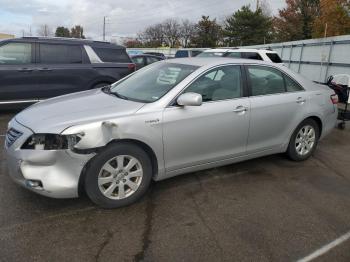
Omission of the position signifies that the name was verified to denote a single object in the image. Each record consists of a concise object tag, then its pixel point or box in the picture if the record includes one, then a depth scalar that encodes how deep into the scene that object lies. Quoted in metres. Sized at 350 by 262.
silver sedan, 3.29
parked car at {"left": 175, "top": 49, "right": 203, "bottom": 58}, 17.90
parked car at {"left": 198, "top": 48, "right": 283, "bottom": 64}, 12.00
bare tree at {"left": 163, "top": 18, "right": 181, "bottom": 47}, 70.75
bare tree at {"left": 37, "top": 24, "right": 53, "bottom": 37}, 83.69
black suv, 7.38
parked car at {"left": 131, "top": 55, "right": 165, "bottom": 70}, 16.33
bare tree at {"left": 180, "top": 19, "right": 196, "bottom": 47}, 68.32
